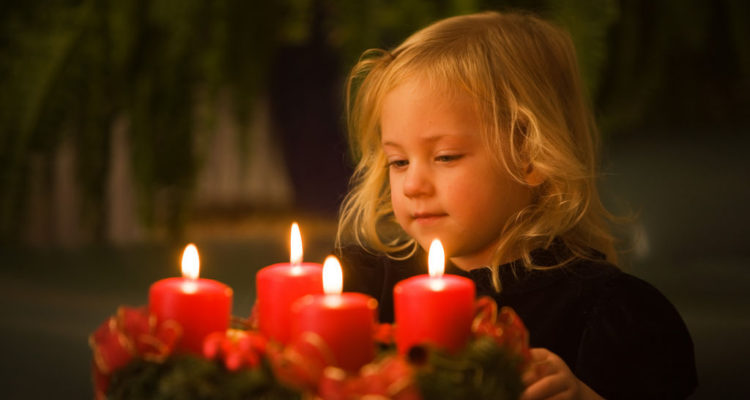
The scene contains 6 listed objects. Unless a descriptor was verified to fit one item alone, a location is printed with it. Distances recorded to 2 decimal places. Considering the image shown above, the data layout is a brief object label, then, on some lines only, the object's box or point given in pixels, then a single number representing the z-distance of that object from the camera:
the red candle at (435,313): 1.50
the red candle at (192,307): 1.52
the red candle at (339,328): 1.48
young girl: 1.77
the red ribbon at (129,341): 1.51
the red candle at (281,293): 1.57
